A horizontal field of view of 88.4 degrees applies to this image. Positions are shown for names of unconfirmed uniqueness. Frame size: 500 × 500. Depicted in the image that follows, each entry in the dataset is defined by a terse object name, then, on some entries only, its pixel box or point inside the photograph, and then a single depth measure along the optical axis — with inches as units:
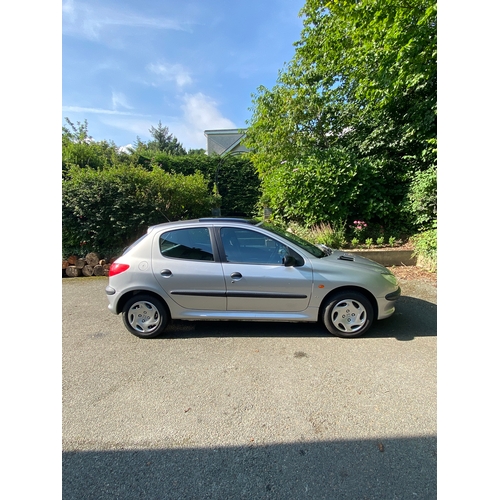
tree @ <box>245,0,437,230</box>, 229.1
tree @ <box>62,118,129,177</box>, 325.1
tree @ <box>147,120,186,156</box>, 1378.9
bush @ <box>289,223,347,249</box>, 267.9
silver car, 125.2
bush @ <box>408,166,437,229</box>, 271.1
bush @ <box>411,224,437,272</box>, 233.9
